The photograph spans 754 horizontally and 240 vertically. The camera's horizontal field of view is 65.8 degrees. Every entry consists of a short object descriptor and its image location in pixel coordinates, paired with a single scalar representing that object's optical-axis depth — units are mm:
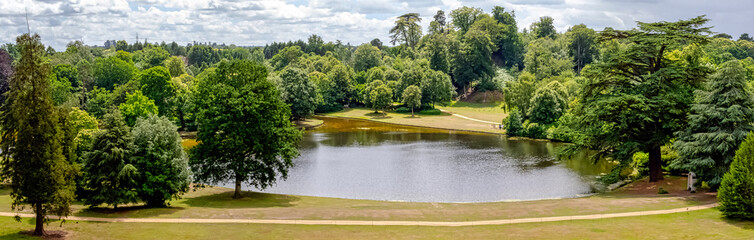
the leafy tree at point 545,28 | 158625
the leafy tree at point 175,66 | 118500
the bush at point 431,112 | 100019
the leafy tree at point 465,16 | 149750
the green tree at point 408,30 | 152625
